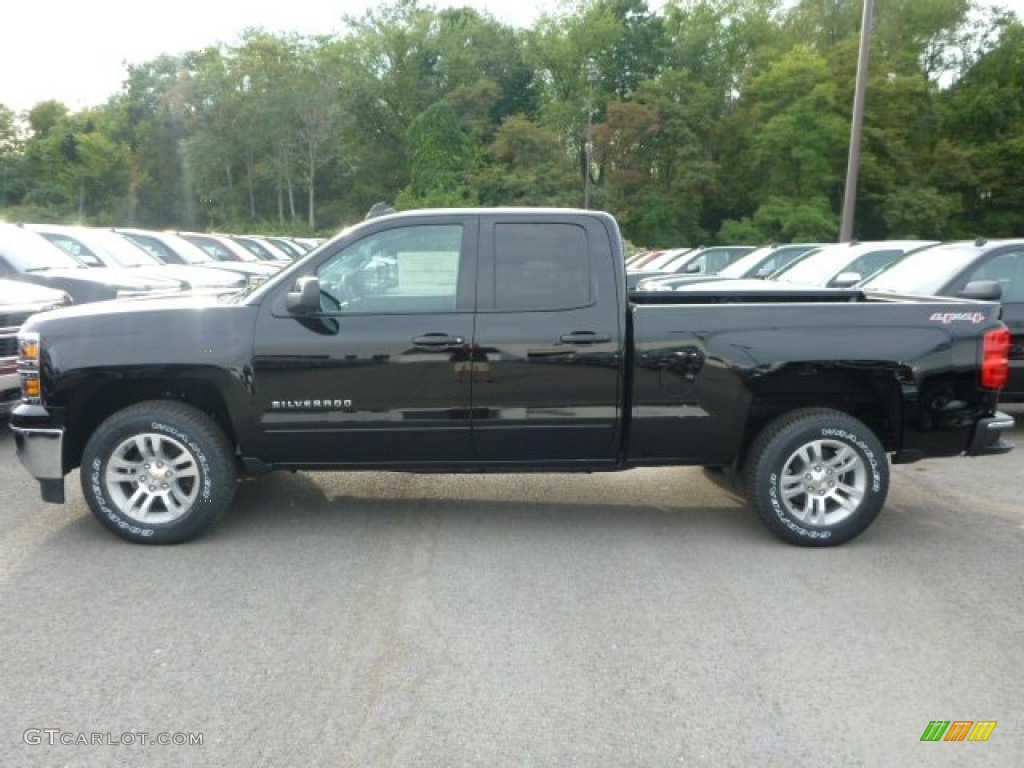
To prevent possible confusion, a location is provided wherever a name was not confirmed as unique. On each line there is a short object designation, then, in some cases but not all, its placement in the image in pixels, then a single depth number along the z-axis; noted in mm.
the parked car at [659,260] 22361
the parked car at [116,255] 12852
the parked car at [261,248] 24594
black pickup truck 5027
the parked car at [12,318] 7371
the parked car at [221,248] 21328
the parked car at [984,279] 7801
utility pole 17344
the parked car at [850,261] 11852
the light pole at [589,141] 45556
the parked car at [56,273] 10086
